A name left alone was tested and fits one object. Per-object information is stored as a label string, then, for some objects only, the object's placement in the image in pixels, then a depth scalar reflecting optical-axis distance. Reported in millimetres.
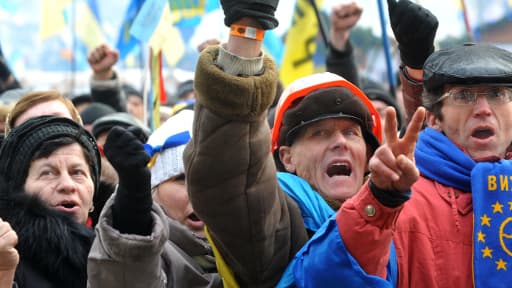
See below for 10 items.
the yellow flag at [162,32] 9782
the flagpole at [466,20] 11765
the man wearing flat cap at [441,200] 4341
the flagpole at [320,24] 9988
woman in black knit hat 5221
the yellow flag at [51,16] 14188
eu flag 4787
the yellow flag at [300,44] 11052
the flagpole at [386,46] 10281
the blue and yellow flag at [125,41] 12379
